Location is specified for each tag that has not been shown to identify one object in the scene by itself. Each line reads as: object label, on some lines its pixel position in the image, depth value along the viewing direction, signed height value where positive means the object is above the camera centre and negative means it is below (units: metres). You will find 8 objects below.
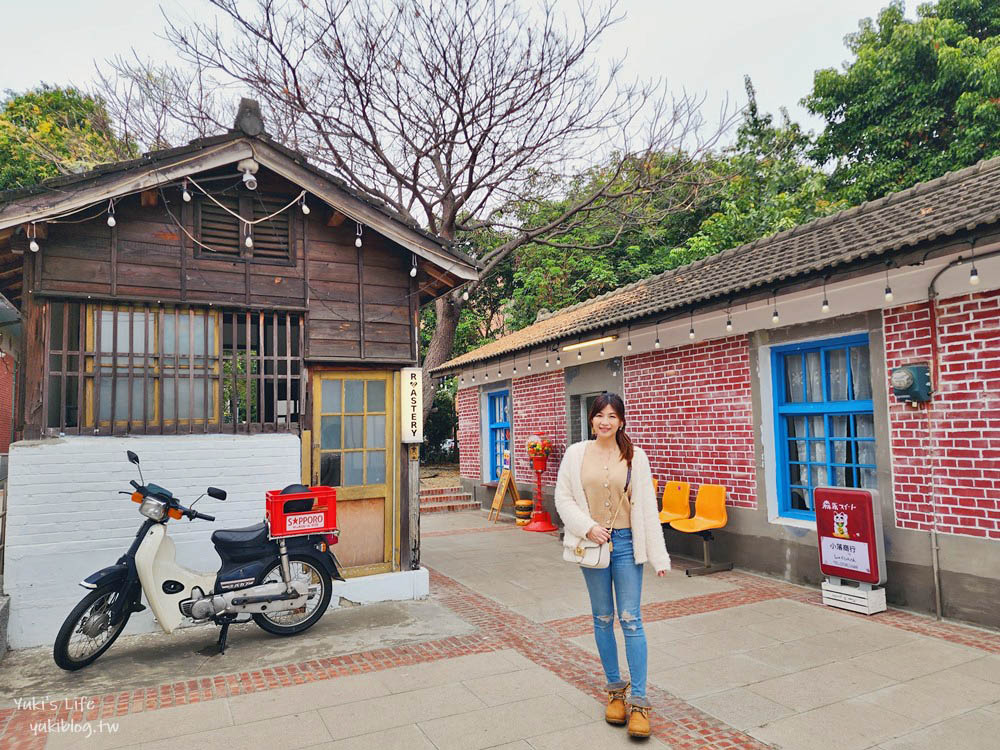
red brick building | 4.90 +0.31
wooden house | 5.15 +0.93
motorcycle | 4.42 -1.24
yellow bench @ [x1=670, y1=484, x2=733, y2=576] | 6.91 -1.24
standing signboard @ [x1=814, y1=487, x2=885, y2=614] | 5.31 -1.21
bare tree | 12.22 +6.14
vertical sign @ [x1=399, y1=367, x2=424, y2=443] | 6.30 +0.11
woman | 3.36 -0.61
